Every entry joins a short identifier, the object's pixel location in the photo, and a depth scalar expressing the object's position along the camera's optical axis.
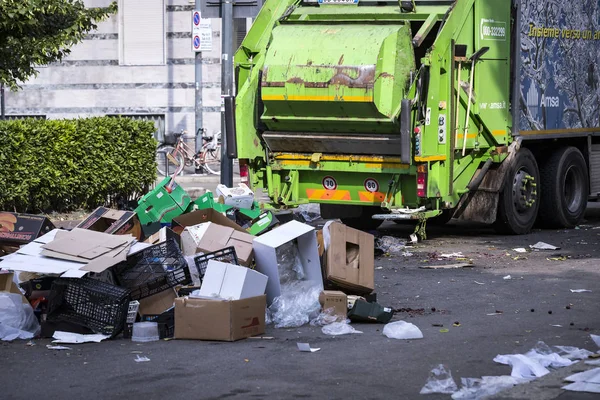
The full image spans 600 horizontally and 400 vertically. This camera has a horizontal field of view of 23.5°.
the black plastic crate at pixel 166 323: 9.21
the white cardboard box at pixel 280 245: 9.93
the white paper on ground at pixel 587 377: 7.32
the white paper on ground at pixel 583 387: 7.14
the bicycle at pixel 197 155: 27.98
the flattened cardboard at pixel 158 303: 9.65
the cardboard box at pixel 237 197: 14.62
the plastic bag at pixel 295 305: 9.66
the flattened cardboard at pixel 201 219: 12.12
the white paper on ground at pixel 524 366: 7.68
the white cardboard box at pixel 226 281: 9.19
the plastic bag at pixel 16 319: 9.27
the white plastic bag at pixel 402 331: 9.07
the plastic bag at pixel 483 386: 7.11
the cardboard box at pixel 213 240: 10.60
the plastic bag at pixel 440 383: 7.29
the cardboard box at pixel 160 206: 13.64
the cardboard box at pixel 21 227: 11.56
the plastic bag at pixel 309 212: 17.01
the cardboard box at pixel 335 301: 9.78
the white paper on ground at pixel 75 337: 9.03
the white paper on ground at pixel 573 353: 8.18
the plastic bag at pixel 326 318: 9.65
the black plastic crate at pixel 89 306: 9.18
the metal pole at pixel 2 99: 27.53
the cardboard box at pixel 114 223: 11.92
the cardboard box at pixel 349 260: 10.39
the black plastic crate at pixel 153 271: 9.81
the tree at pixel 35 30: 17.78
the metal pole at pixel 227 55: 17.91
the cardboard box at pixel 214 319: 8.96
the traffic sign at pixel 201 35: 24.51
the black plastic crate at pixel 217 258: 10.01
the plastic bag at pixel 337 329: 9.31
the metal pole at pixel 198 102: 26.96
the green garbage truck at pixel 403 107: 13.83
